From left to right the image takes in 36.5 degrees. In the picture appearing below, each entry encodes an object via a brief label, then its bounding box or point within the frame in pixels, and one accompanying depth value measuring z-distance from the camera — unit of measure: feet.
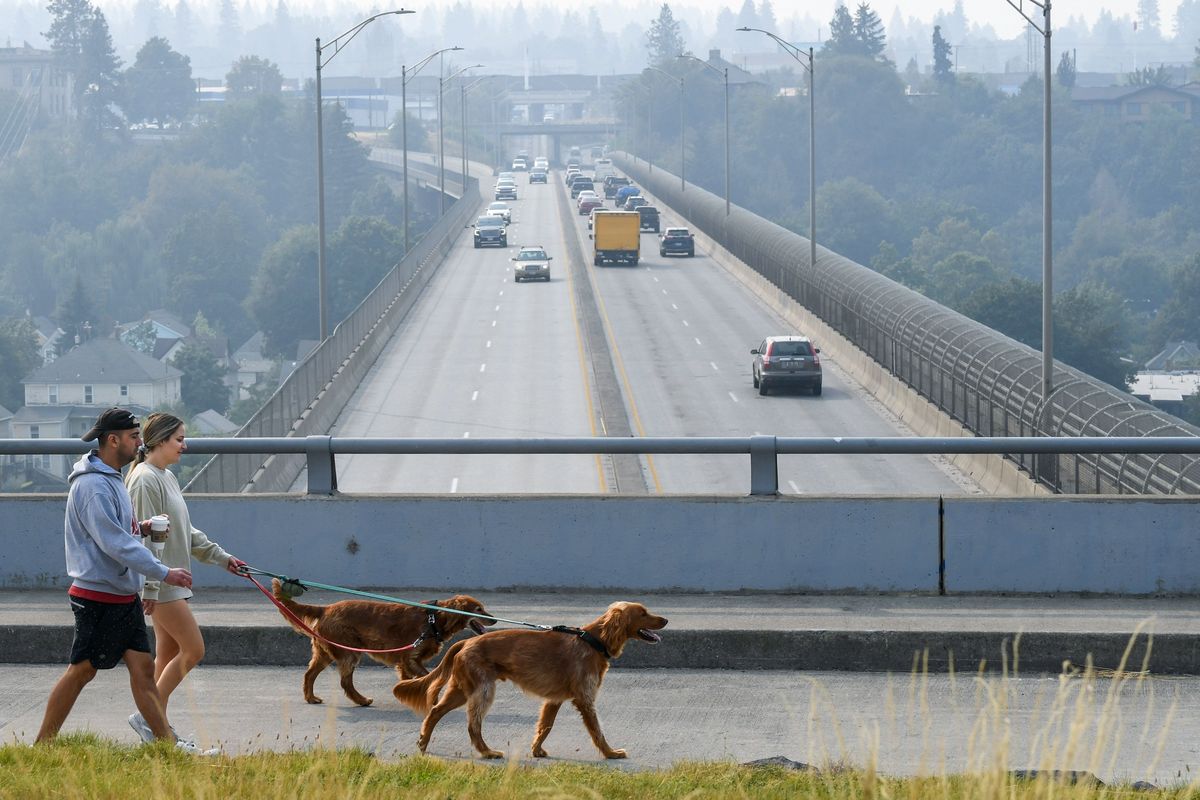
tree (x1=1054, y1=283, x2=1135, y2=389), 380.17
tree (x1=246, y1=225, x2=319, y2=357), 613.93
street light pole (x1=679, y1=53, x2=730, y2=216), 270.87
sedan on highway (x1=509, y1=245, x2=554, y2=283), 262.06
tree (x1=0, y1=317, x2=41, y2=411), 526.16
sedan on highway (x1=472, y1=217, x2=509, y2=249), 324.80
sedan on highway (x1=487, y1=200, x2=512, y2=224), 382.34
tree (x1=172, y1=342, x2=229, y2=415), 539.29
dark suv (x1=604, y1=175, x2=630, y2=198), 501.15
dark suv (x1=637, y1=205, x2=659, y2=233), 359.46
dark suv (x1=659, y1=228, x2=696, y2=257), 299.99
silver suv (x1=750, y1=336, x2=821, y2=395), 156.25
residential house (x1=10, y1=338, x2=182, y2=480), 513.45
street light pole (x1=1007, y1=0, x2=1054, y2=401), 100.63
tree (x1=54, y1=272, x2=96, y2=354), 620.08
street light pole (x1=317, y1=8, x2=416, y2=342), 149.76
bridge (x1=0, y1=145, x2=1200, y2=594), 36.83
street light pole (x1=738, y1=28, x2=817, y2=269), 190.02
